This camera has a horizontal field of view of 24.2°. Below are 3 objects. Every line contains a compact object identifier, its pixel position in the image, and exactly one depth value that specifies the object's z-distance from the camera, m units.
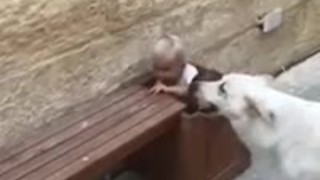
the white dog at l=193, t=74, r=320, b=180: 2.31
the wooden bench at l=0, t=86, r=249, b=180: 2.01
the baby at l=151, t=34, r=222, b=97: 2.36
